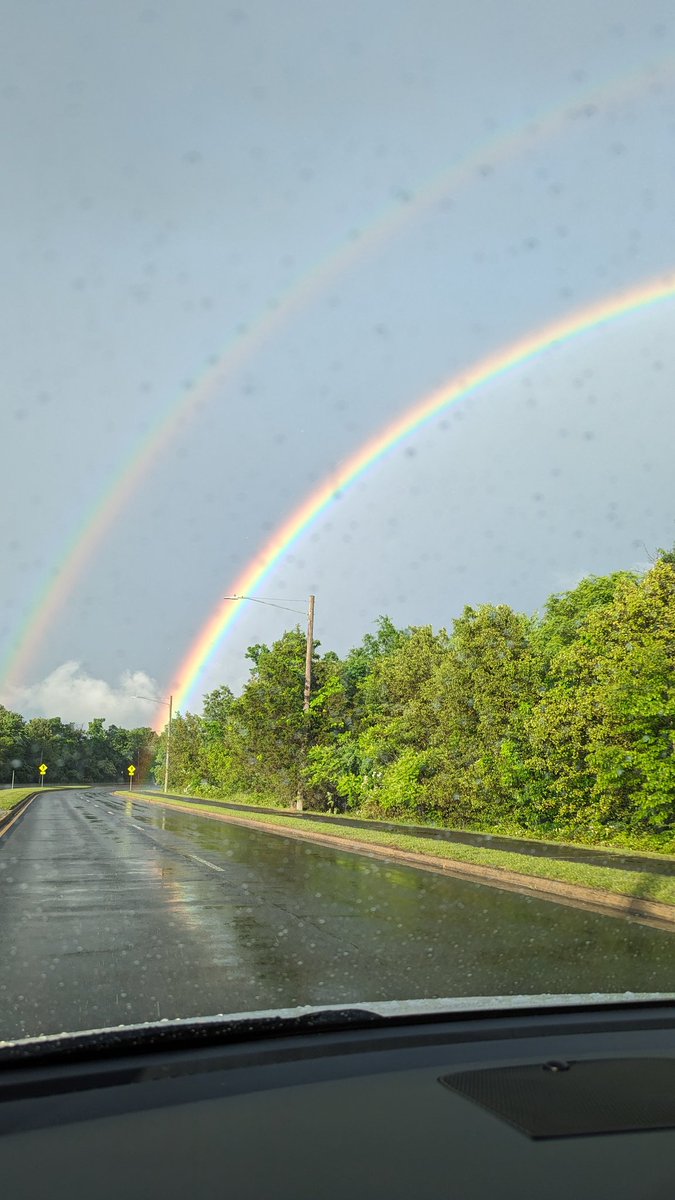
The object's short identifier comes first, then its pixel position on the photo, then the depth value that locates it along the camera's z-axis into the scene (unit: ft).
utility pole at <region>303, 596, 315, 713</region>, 127.44
